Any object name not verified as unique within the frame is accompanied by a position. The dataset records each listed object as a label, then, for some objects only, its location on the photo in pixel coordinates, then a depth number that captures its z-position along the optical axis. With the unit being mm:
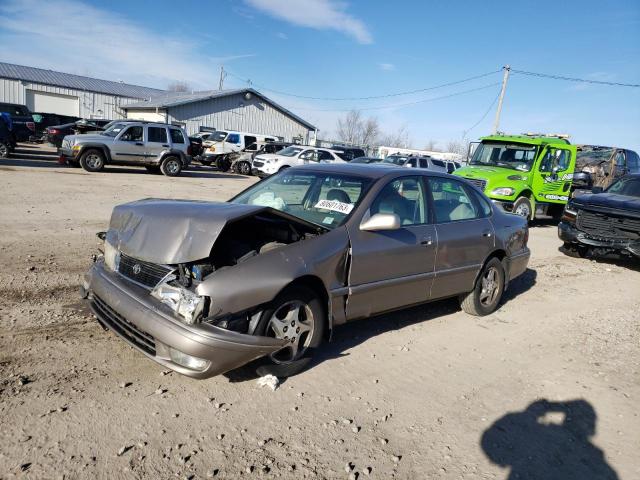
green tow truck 11961
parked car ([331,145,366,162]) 23469
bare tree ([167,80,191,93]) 107194
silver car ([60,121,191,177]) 16391
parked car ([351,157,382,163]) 20125
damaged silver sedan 3041
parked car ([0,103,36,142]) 21125
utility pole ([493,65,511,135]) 31594
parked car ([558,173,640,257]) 8102
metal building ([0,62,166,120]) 41531
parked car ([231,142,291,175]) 23609
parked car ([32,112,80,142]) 29391
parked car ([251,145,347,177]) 20594
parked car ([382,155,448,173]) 20938
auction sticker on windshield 4089
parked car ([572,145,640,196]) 16141
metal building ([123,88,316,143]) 35812
